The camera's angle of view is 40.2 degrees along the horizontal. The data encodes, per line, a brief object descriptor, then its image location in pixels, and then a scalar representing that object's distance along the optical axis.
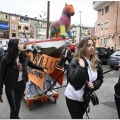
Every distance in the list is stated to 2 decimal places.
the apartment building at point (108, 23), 23.59
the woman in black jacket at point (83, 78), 1.99
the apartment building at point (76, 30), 77.68
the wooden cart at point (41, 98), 3.87
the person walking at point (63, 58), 3.86
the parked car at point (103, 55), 13.33
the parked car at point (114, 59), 10.35
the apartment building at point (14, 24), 51.06
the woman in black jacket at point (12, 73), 2.67
